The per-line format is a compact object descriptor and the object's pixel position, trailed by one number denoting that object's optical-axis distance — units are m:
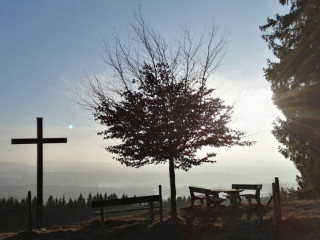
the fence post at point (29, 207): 12.57
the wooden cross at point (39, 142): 13.95
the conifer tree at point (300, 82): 13.64
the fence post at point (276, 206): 10.75
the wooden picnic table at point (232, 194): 14.38
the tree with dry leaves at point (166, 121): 12.51
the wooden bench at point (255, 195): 14.06
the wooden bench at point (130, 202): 11.98
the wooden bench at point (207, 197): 14.22
